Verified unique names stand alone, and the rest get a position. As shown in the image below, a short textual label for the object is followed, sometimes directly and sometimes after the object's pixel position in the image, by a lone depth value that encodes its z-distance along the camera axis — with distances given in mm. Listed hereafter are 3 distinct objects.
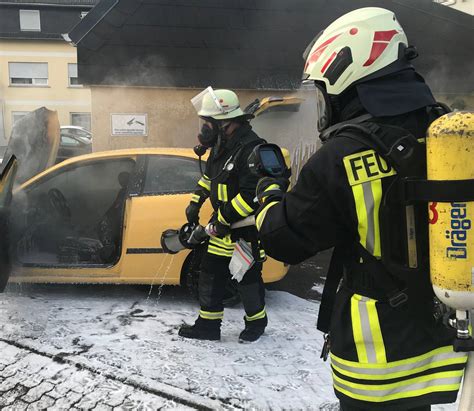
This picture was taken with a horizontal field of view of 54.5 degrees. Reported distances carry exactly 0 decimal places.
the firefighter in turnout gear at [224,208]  3098
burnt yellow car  3949
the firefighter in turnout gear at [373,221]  1359
